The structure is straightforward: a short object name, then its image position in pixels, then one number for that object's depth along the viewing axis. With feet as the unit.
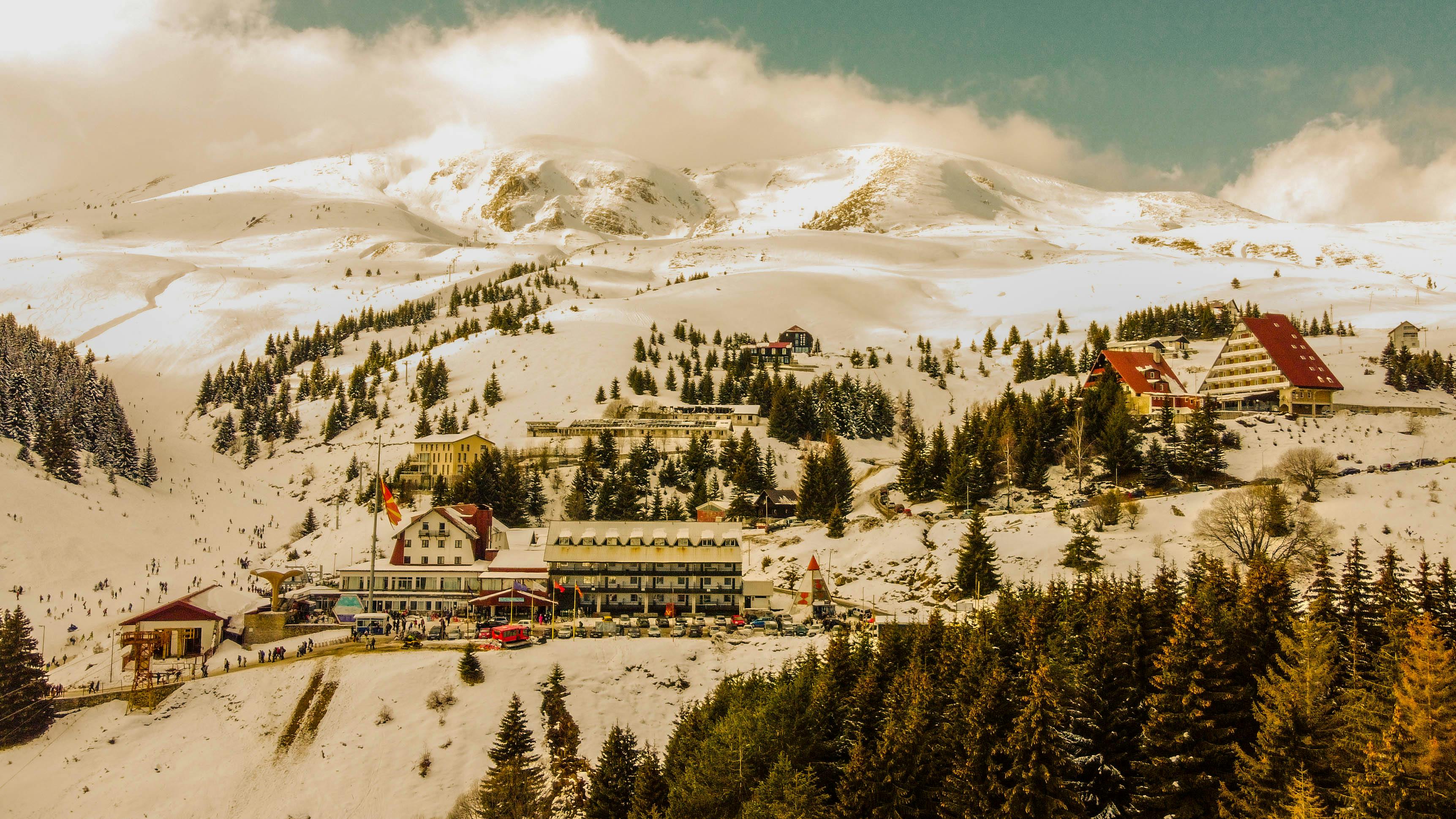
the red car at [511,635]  187.83
